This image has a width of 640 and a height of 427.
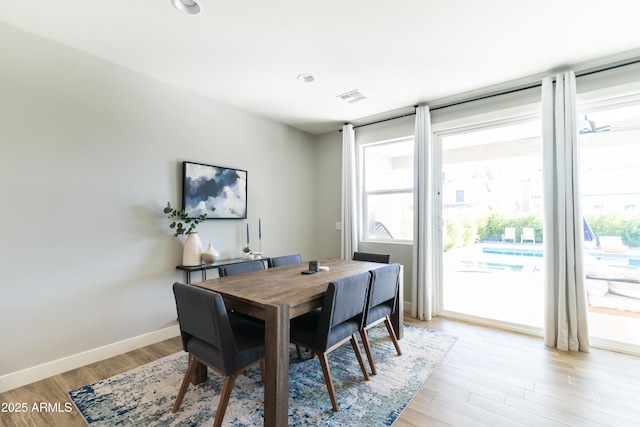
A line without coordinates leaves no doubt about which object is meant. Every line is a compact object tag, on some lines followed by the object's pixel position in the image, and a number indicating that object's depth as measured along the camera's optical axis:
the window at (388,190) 4.05
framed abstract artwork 3.14
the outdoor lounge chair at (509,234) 3.28
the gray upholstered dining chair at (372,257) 3.29
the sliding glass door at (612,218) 2.68
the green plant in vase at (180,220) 3.01
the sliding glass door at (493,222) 3.18
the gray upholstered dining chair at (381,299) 2.24
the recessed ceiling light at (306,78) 2.88
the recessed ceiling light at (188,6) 1.89
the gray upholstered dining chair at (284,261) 2.95
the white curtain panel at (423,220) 3.55
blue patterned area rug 1.76
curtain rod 2.60
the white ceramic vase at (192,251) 2.98
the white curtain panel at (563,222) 2.69
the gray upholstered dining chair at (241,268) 2.47
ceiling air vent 3.30
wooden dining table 1.57
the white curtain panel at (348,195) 4.29
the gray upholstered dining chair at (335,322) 1.82
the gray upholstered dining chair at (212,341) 1.51
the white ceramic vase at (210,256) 3.07
